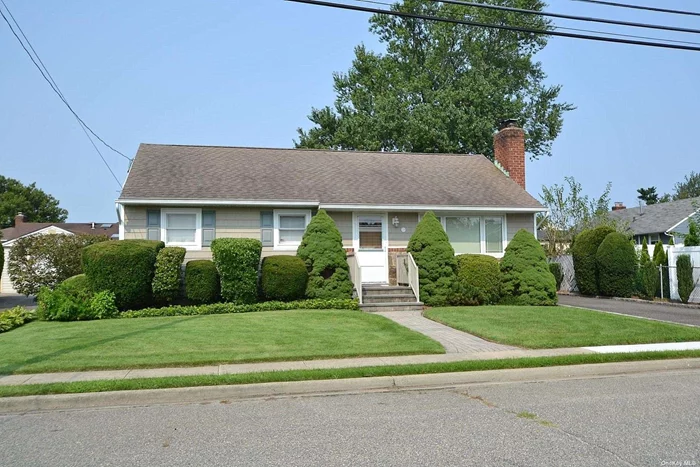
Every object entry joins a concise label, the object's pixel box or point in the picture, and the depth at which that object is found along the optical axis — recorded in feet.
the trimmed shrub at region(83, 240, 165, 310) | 46.09
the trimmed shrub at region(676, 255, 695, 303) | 56.95
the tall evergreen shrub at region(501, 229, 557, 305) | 54.85
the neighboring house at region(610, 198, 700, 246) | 120.47
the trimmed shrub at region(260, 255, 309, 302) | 49.83
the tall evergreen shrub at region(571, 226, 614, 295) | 68.49
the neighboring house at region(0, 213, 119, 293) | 117.60
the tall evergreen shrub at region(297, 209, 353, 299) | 51.70
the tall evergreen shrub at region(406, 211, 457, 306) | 53.21
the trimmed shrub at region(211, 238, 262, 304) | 47.73
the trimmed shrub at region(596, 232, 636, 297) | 64.95
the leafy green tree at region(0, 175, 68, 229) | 206.49
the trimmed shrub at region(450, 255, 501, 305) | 53.98
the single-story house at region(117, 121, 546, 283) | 54.85
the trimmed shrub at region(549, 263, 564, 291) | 79.71
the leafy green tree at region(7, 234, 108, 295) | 65.46
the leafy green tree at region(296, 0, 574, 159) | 111.04
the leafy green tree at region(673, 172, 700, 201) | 208.99
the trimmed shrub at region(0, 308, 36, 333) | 41.78
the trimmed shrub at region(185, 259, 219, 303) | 48.78
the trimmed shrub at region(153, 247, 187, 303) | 47.44
